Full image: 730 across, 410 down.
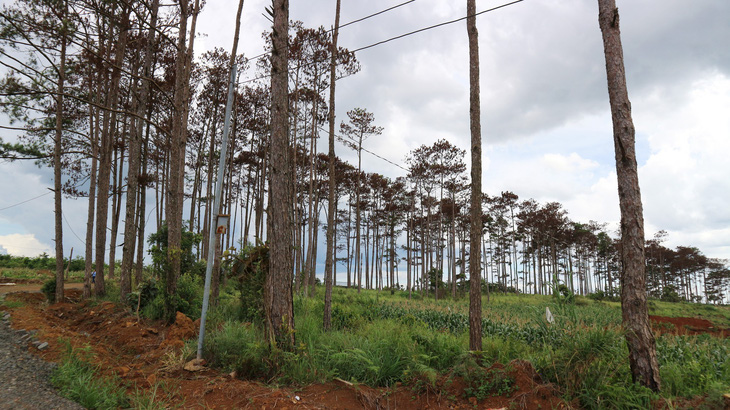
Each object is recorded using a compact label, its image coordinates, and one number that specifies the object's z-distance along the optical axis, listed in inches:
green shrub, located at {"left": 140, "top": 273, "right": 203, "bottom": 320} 354.3
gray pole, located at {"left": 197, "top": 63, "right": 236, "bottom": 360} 234.5
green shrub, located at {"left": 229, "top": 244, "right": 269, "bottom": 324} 280.3
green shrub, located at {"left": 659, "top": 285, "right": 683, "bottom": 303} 1354.6
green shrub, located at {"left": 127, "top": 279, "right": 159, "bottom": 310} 381.1
